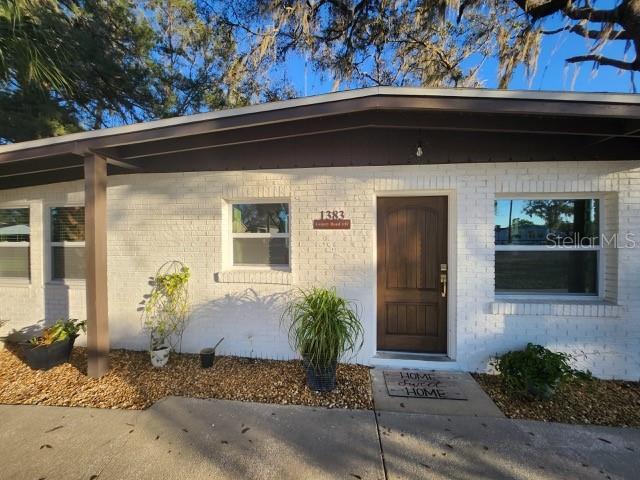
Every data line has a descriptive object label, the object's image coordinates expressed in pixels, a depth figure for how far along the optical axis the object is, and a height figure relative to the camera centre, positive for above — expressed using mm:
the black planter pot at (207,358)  4047 -1589
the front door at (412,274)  4188 -523
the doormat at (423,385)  3402 -1735
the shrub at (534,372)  3213 -1474
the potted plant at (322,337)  3379 -1108
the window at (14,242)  5254 -93
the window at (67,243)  5016 -108
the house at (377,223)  3736 +161
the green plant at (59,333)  4059 -1294
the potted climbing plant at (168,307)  4367 -1024
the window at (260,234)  4461 +25
